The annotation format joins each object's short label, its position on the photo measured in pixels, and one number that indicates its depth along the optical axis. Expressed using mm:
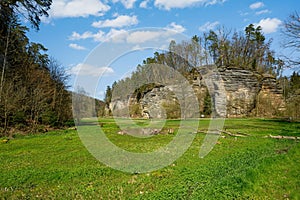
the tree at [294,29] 27656
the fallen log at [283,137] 16397
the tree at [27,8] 23969
